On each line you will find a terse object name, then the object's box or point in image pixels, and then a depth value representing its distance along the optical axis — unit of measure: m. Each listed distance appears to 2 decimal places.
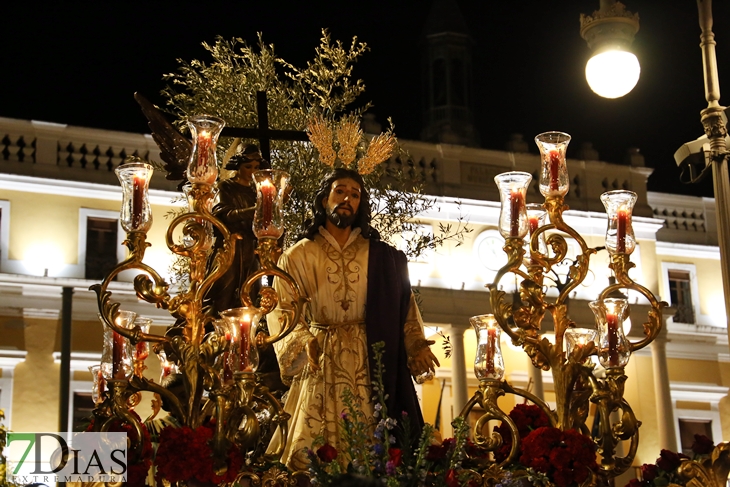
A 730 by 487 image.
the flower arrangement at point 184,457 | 5.61
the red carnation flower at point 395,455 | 5.06
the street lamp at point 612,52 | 8.77
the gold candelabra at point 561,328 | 6.50
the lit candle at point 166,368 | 8.84
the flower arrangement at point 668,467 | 6.38
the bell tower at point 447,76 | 33.78
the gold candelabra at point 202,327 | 6.05
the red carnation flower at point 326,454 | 5.33
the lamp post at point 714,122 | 9.62
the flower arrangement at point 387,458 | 4.86
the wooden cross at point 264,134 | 8.67
